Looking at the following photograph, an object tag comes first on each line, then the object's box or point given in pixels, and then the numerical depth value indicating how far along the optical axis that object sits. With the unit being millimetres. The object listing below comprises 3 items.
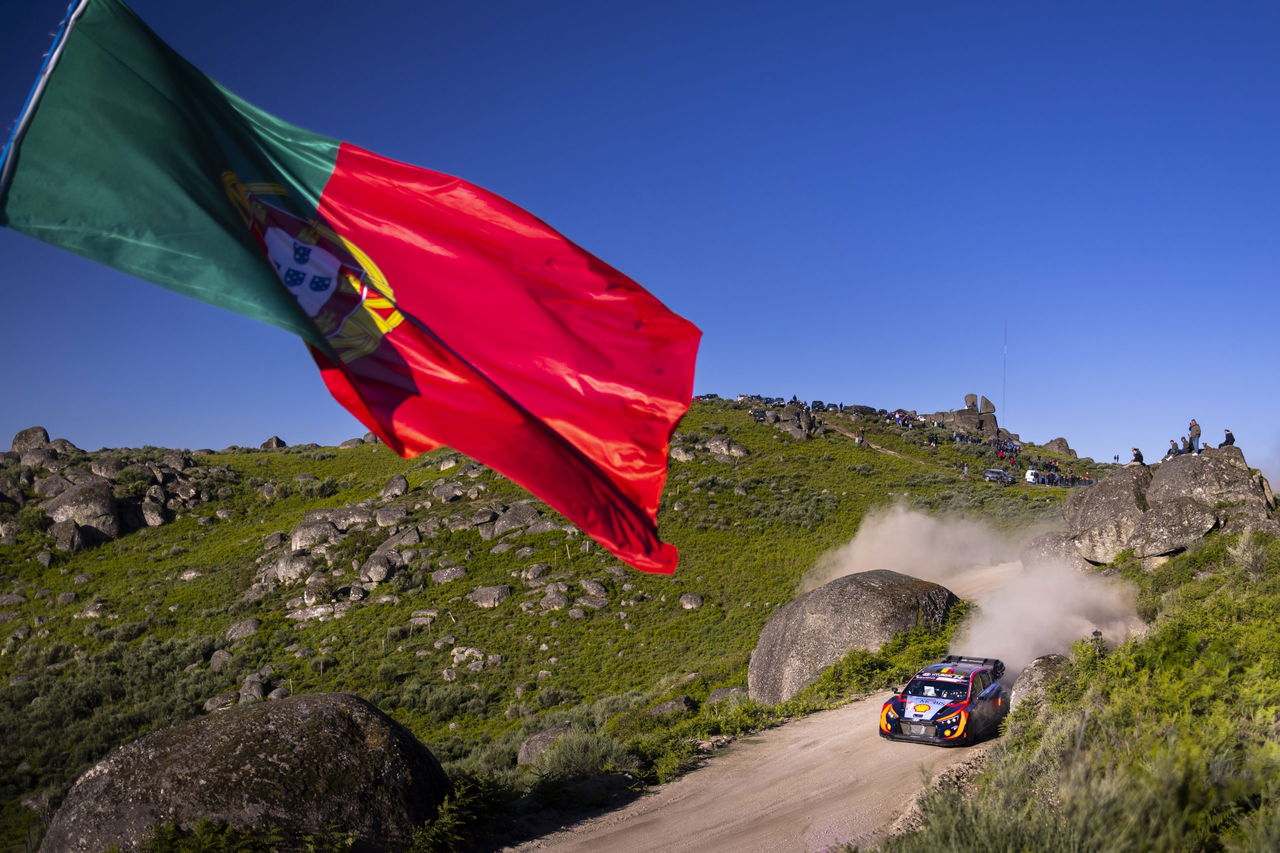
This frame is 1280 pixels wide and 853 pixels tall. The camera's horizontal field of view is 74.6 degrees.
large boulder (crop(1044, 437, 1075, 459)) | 102581
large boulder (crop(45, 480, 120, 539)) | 62688
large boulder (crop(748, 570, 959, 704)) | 23922
